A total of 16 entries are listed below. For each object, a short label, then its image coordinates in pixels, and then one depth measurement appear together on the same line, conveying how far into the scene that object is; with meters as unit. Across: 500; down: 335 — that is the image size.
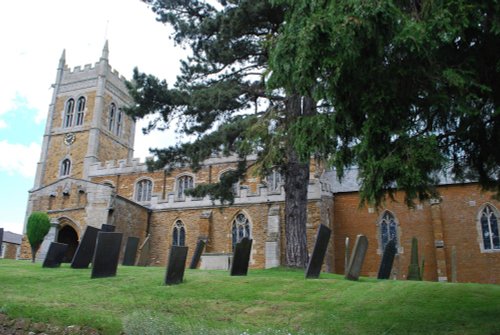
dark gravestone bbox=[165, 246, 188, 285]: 9.88
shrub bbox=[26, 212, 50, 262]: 17.89
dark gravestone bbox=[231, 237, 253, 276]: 11.84
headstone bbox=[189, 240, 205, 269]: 15.07
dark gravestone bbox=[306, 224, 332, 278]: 11.22
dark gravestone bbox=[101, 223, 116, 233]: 14.39
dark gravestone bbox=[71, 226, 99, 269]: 12.34
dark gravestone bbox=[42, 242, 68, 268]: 12.60
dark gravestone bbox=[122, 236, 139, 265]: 15.90
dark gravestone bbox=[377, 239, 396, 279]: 12.99
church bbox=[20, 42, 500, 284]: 21.92
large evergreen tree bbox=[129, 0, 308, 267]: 14.16
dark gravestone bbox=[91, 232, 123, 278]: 10.30
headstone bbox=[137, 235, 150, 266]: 16.80
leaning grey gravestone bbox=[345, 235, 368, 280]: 11.48
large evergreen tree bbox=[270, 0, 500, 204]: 5.83
